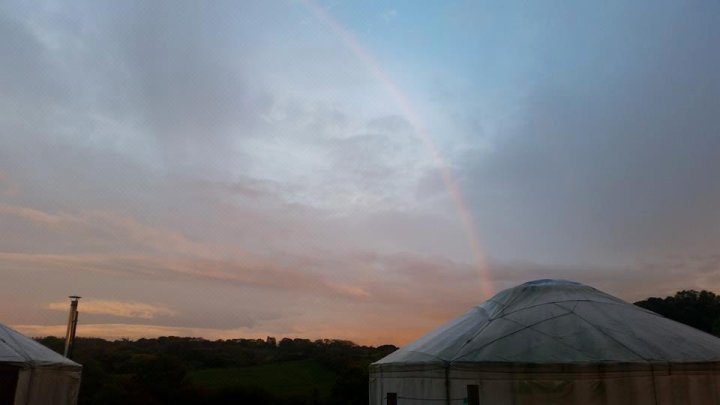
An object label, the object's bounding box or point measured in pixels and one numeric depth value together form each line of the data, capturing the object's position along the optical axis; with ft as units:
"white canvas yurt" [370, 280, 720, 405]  23.09
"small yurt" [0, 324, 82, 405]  29.19
